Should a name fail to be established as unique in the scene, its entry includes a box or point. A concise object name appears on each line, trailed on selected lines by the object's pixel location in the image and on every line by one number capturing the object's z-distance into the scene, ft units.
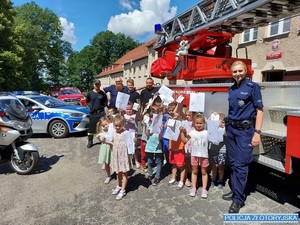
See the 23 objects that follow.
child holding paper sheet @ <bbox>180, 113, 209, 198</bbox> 12.91
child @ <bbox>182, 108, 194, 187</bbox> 13.75
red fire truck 11.06
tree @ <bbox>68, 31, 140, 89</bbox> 194.29
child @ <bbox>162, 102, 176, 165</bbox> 14.35
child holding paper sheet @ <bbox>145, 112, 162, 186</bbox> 14.42
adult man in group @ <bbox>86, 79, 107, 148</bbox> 22.40
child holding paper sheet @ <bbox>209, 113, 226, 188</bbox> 13.50
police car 27.40
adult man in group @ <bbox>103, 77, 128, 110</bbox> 18.91
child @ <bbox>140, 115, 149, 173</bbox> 15.73
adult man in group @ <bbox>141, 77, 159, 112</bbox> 18.39
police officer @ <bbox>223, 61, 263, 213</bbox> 10.73
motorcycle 15.38
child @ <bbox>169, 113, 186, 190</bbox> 13.94
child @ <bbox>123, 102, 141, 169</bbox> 16.69
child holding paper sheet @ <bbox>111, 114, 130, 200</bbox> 12.78
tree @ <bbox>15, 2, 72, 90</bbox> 126.11
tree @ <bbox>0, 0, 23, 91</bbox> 68.59
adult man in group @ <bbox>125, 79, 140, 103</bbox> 19.10
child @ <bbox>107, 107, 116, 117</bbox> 17.72
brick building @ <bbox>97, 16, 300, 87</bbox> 36.32
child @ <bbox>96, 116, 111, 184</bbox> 14.29
